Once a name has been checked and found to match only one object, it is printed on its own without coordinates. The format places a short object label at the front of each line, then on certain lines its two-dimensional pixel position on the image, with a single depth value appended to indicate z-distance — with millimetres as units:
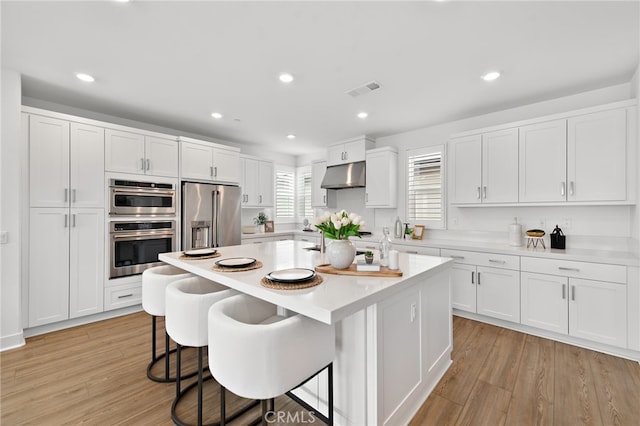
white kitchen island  1339
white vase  1826
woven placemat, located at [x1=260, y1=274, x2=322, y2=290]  1437
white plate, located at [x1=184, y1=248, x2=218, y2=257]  2389
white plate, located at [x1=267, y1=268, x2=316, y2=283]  1501
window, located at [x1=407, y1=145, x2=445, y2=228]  4082
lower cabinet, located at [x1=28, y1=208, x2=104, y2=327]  2848
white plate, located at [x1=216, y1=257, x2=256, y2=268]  1942
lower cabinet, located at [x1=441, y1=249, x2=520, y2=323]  3002
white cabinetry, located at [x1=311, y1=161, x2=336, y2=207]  5347
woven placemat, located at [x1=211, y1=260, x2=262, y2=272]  1861
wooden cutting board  1664
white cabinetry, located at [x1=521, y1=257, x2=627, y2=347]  2447
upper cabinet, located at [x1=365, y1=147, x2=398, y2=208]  4398
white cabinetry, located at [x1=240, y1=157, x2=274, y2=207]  4980
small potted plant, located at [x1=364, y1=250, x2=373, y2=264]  1971
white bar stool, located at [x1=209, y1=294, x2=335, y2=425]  1140
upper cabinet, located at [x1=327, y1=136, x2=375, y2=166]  4667
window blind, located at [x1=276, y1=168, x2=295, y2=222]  6043
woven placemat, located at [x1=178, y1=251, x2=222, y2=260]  2312
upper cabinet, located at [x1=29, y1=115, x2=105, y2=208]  2842
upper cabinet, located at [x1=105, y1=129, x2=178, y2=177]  3348
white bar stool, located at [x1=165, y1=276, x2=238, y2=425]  1566
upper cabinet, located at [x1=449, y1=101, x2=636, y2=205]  2643
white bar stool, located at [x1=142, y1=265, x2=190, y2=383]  2039
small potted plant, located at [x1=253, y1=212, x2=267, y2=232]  5430
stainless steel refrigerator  3961
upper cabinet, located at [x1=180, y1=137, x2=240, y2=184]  3994
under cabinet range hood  4641
